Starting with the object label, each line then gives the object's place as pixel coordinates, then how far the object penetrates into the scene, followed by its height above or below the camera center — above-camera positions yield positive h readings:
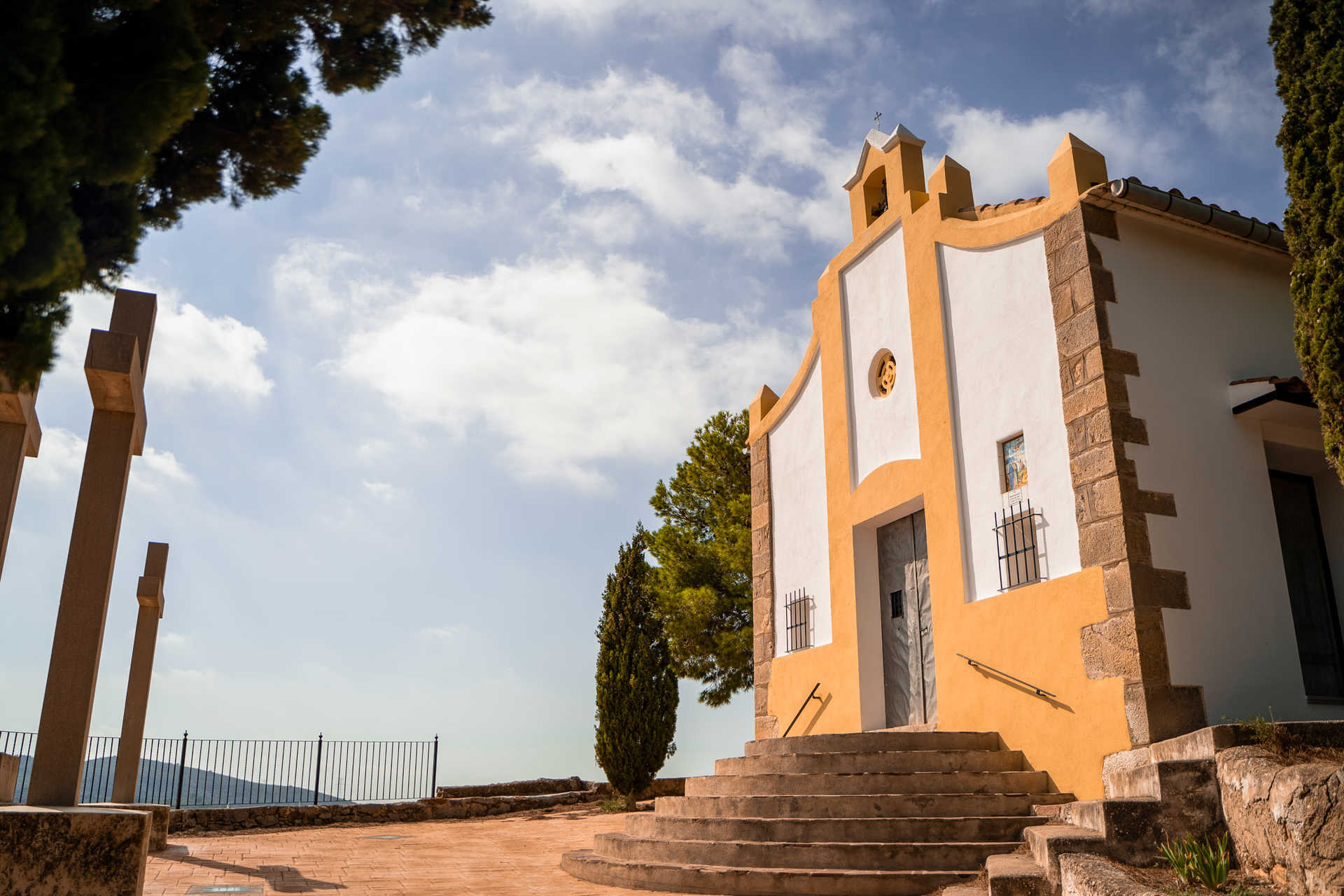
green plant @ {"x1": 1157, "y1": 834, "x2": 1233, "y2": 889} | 4.84 -0.66
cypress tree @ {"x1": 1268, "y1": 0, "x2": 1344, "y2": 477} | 6.34 +3.70
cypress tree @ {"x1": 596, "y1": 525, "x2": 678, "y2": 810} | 15.47 +0.82
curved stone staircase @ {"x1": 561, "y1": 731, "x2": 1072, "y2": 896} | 6.81 -0.65
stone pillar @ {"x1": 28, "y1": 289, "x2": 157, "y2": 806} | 3.96 +0.83
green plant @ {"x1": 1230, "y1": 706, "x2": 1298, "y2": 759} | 6.00 -0.02
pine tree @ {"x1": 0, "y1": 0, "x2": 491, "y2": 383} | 3.38 +2.51
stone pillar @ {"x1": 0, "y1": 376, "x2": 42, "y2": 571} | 6.04 +1.78
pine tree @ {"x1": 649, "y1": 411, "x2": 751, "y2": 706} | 18.33 +3.31
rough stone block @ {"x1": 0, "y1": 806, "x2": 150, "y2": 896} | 3.52 -0.41
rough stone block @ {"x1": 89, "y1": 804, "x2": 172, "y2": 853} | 9.09 -0.81
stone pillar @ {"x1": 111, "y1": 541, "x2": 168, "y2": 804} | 9.23 +0.63
